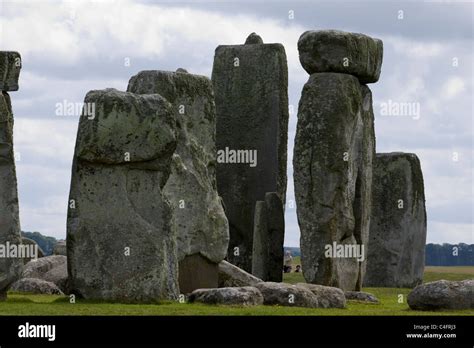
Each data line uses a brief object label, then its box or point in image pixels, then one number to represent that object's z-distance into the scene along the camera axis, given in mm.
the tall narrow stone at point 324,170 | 36094
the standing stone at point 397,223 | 45125
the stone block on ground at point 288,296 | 29250
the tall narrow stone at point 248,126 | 42156
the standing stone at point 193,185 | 34125
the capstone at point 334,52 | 36094
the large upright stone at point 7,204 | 29181
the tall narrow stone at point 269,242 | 38062
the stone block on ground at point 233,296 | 28578
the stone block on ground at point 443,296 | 29906
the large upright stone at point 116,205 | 29141
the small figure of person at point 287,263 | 56094
